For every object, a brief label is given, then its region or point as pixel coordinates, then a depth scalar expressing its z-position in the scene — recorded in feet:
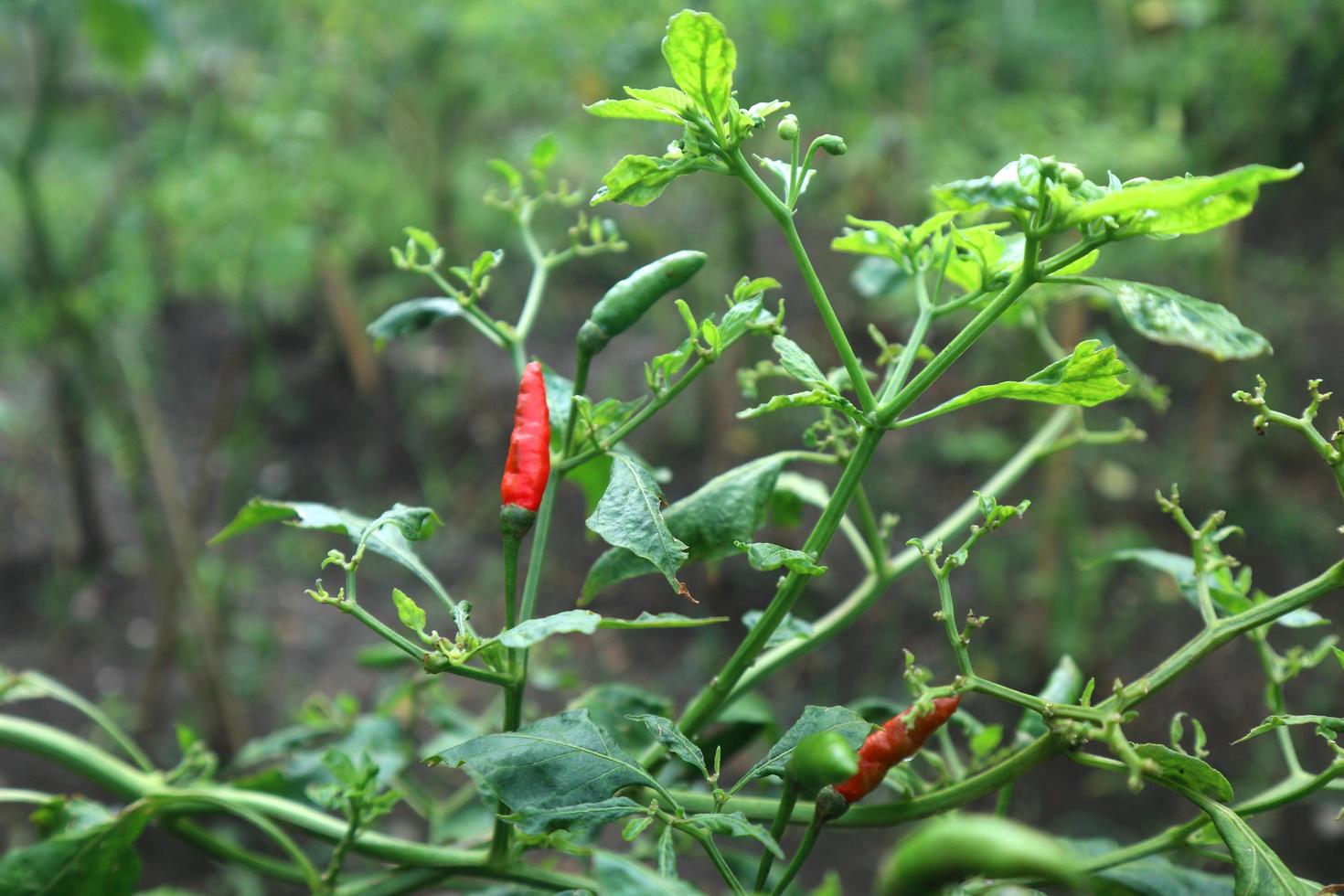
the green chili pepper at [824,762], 1.24
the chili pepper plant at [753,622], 1.31
